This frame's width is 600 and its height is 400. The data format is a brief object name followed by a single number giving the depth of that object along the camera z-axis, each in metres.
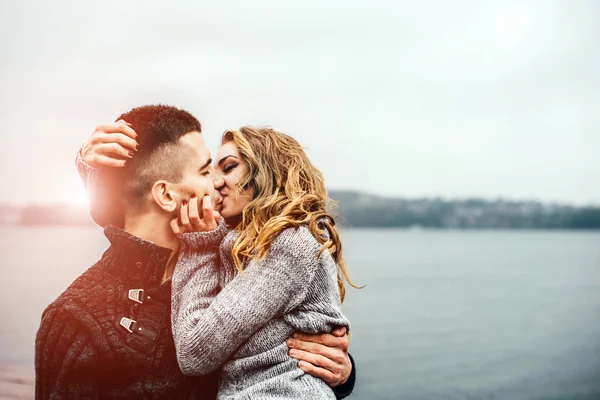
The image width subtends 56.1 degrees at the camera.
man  2.26
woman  2.31
